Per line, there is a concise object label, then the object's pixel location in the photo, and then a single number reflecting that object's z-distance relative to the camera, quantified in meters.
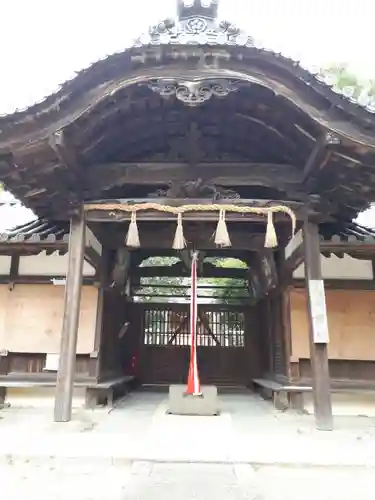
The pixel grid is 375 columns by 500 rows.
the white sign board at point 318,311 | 5.01
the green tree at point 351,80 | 19.06
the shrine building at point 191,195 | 4.61
